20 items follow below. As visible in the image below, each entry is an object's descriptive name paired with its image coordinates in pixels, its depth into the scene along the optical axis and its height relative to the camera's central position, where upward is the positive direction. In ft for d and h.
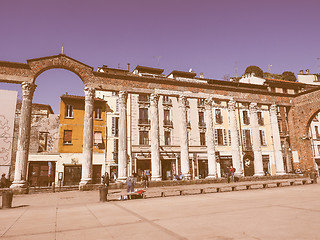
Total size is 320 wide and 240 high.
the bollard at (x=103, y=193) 33.30 -3.66
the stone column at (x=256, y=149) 70.31 +4.31
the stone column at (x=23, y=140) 47.88 +5.97
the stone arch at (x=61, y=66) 53.57 +23.72
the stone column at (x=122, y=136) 56.34 +7.35
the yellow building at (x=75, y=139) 89.20 +10.87
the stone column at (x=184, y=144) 62.20 +5.59
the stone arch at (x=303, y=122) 74.38 +13.19
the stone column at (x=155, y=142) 58.89 +5.99
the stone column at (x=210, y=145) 64.49 +5.39
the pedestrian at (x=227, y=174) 62.48 -2.61
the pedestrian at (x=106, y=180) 54.61 -3.05
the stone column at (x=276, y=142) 72.90 +6.39
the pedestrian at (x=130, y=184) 40.83 -3.04
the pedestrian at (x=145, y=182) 54.04 -3.68
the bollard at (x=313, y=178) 53.11 -3.54
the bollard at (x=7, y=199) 29.71 -3.74
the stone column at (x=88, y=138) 52.90 +6.67
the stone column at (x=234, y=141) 67.15 +6.55
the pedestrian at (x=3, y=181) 51.97 -2.60
